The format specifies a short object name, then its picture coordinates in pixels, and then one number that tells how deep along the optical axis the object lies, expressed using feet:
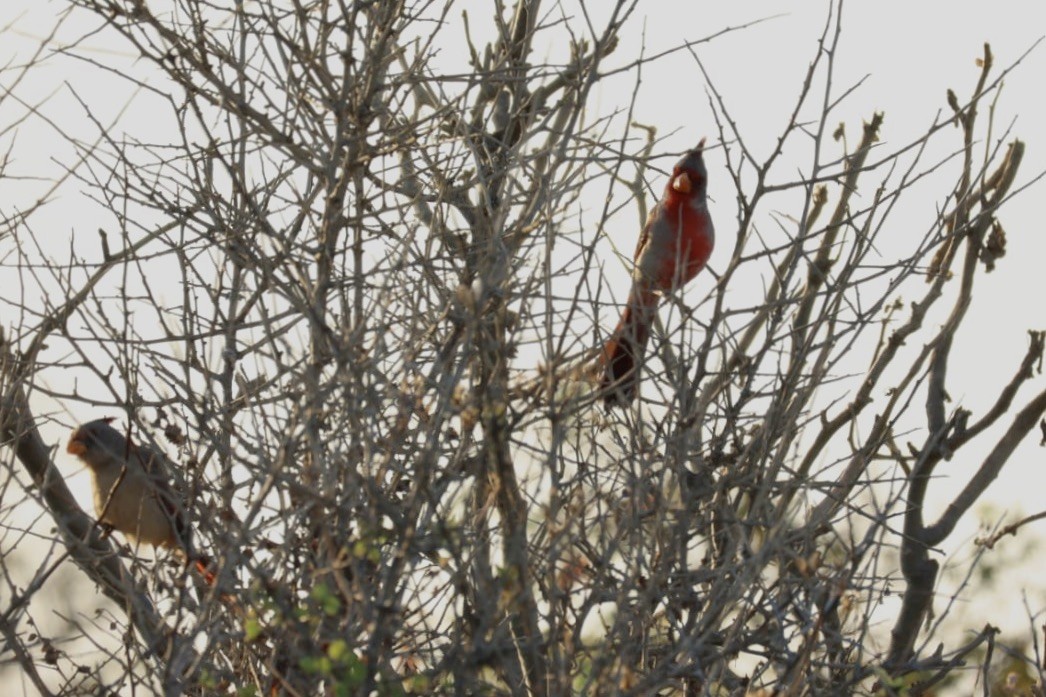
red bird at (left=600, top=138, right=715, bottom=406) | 39.83
